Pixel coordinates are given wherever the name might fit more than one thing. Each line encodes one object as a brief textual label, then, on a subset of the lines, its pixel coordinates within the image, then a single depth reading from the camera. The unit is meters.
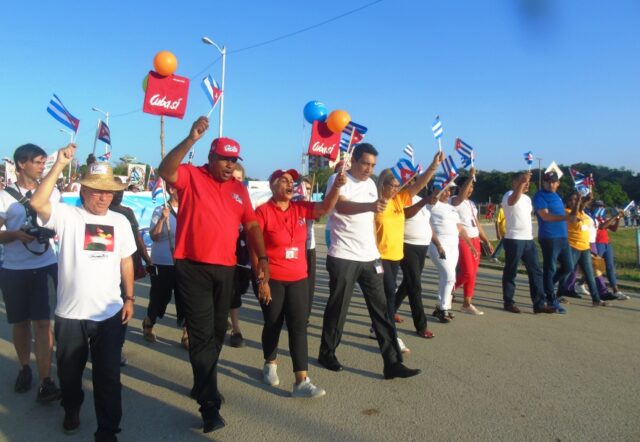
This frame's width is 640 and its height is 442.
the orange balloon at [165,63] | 6.25
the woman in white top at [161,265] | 5.06
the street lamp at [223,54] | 18.22
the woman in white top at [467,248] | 6.60
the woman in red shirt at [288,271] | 3.82
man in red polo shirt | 3.23
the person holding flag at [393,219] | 4.69
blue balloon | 6.77
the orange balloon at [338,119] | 5.93
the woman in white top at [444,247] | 5.95
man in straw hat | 2.98
